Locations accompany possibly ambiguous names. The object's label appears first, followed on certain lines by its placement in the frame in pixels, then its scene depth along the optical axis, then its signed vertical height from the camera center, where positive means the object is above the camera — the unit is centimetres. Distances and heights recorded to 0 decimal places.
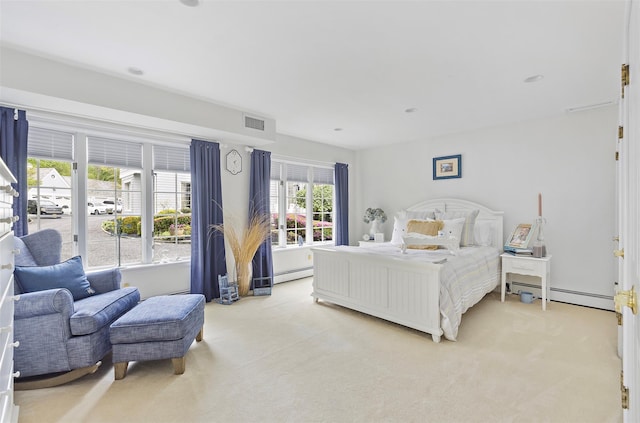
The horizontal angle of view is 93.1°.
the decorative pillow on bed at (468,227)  409 -25
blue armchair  201 -86
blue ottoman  216 -91
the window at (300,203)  507 +13
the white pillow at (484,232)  421 -33
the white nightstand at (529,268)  353 -72
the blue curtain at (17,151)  265 +55
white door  76 -6
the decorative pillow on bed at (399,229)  459 -30
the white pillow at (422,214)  453 -7
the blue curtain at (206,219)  387 -11
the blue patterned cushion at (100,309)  211 -74
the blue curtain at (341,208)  575 +4
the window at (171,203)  381 +11
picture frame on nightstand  375 -36
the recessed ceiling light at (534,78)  278 +121
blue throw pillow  223 -51
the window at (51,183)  297 +30
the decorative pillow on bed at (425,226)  395 -23
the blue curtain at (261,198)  446 +19
